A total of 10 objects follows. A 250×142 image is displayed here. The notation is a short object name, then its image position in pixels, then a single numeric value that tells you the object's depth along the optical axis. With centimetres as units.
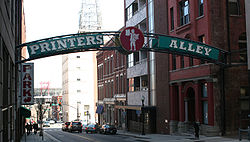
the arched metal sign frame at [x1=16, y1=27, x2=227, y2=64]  2198
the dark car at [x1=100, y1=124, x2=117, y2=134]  4397
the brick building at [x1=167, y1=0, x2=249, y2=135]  2715
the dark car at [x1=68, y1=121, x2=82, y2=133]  5447
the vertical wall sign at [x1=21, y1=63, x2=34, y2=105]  2653
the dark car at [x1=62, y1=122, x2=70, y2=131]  5972
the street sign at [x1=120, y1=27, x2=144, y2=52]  2334
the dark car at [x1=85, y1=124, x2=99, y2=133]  5081
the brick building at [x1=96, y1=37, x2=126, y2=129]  5303
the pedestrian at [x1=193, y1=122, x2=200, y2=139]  2672
